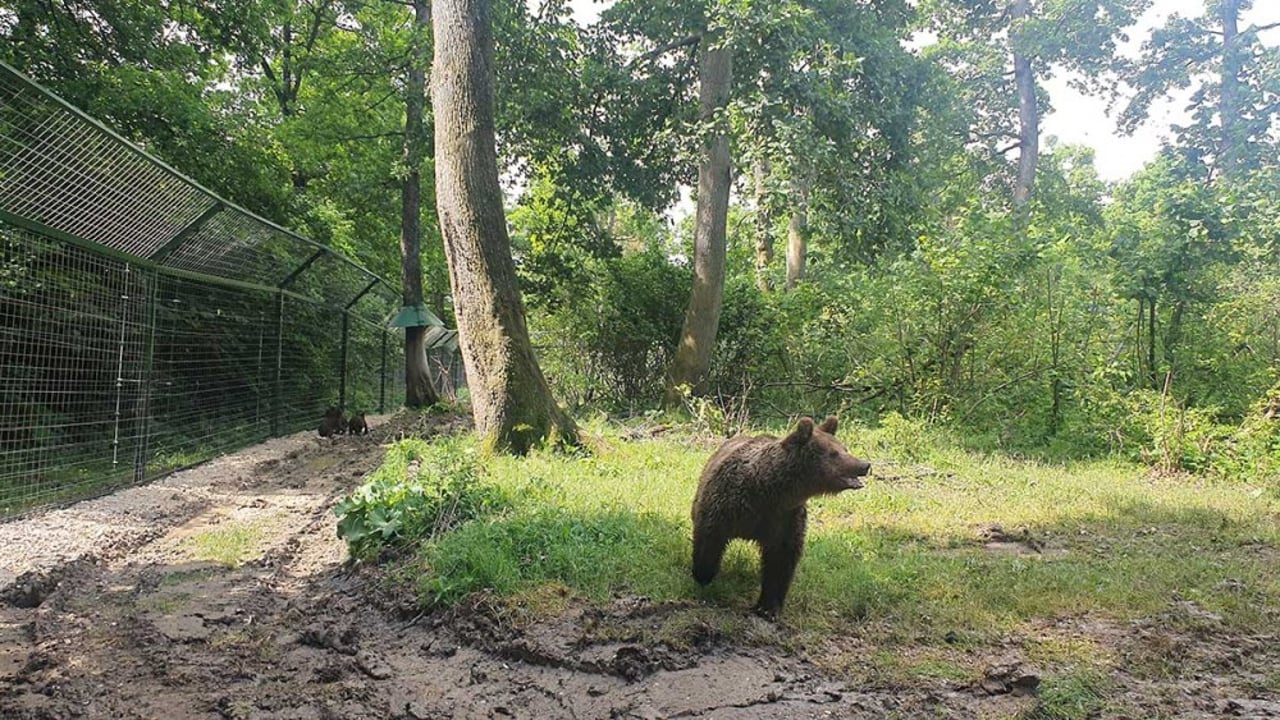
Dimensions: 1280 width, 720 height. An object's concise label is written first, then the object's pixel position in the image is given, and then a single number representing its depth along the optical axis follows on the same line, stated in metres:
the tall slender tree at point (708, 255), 12.04
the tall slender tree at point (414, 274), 15.09
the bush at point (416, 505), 4.69
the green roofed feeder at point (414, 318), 14.88
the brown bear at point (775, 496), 3.71
